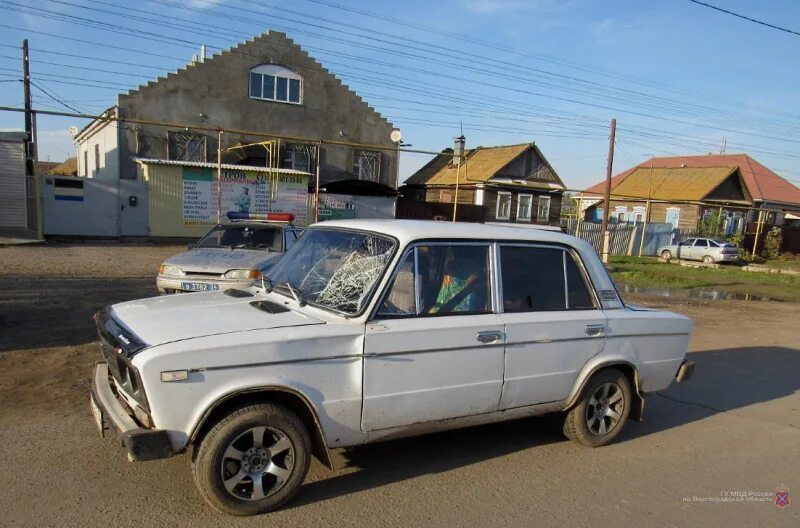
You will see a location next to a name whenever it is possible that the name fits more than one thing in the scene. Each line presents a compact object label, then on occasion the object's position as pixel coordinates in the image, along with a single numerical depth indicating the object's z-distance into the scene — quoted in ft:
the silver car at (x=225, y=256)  26.04
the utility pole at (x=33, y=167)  52.26
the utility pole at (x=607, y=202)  71.46
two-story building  79.41
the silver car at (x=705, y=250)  91.47
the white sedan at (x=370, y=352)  10.19
